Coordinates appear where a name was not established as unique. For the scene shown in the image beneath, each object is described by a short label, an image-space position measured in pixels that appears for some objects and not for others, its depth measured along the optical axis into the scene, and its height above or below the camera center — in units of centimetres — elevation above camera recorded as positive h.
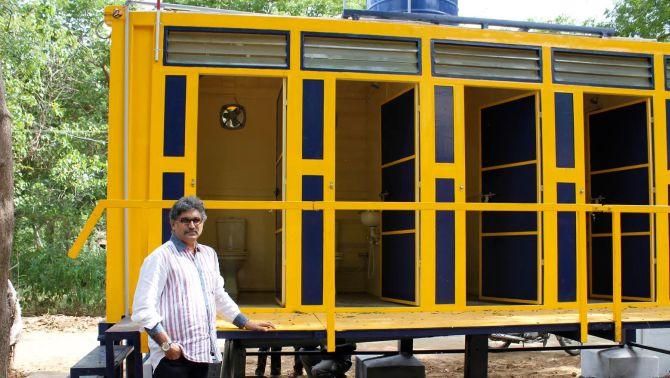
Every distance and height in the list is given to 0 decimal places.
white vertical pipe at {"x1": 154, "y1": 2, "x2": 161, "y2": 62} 520 +133
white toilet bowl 741 -39
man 323 -43
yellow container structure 497 +40
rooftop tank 699 +209
